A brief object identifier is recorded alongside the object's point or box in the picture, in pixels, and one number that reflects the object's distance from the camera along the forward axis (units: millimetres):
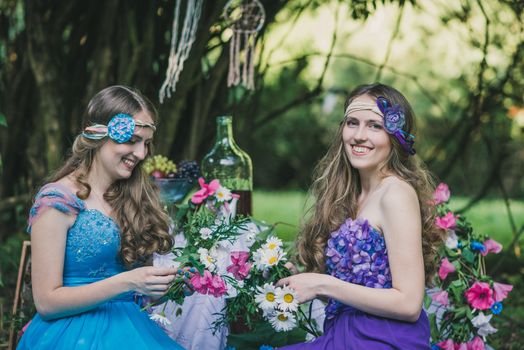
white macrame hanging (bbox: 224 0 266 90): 3898
